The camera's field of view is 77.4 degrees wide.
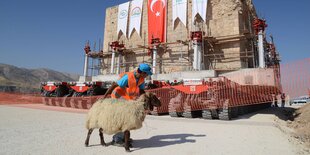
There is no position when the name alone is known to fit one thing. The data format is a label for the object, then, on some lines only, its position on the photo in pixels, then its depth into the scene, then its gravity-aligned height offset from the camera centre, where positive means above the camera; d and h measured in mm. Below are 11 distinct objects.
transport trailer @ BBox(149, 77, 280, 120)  7547 -81
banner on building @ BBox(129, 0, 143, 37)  24609 +10176
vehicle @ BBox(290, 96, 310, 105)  29062 -981
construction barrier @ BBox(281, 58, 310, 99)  6877 +163
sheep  3297 -360
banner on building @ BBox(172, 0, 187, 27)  20973 +9277
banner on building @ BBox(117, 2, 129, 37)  25969 +10295
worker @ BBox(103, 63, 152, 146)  3672 +152
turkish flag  22406 +8886
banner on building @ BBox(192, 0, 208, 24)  19764 +8927
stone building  18156 +5441
